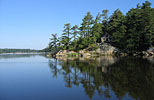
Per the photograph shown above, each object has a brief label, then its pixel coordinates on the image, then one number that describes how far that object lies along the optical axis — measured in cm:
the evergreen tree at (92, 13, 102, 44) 4254
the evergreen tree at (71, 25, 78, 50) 4431
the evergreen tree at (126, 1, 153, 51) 3472
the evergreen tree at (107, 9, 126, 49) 4121
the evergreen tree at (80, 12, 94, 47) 4391
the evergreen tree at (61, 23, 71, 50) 4441
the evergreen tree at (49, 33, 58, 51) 5382
